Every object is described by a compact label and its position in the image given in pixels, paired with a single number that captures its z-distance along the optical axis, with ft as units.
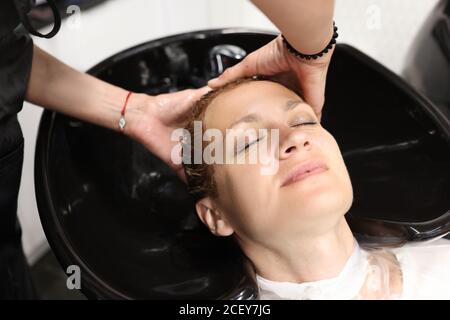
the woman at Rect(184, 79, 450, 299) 2.71
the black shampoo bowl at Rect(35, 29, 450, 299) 2.97
